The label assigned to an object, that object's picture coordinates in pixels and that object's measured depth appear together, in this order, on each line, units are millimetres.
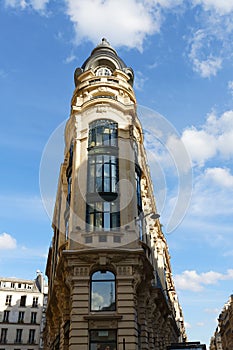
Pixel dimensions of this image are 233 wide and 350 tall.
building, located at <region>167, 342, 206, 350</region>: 25531
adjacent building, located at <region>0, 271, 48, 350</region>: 60781
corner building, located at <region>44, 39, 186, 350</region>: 21594
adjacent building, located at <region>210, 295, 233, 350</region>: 81412
